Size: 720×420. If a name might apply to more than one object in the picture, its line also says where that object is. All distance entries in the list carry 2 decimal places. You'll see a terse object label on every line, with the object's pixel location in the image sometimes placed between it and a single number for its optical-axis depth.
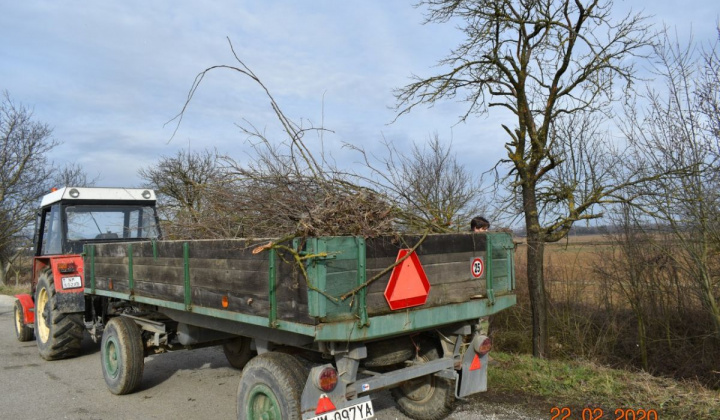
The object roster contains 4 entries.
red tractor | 6.88
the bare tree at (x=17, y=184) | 22.44
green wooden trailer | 3.15
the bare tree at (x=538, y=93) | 7.13
